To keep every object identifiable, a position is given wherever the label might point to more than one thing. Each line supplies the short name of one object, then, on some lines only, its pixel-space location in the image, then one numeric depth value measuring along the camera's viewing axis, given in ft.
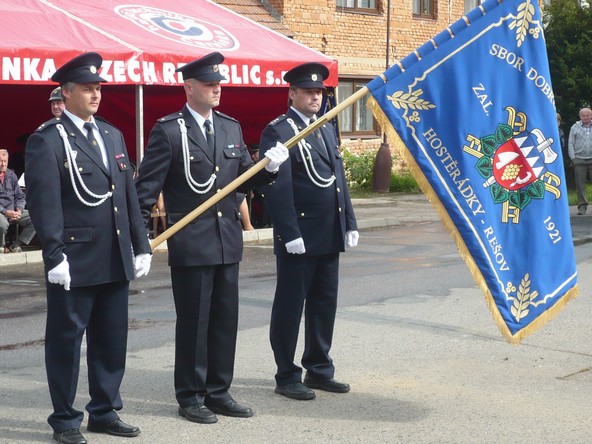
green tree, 85.40
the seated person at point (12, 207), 44.75
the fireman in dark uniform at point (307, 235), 22.34
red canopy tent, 45.96
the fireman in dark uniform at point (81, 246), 18.86
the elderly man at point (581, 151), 64.95
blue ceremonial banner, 20.99
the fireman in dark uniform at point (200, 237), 20.66
